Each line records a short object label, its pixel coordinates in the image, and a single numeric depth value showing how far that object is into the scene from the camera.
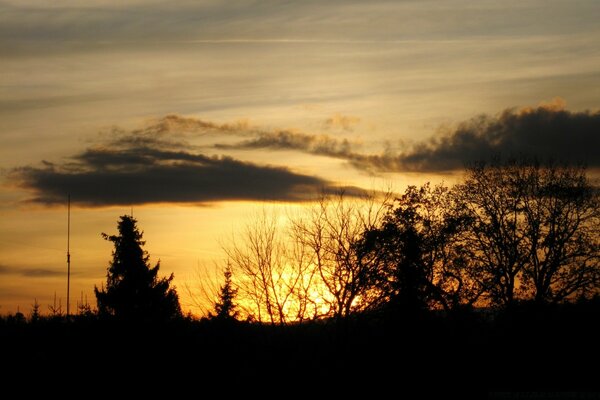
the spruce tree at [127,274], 59.38
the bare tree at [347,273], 50.69
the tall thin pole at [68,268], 48.60
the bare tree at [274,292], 49.41
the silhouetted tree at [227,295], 49.36
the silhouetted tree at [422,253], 50.69
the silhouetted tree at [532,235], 54.19
